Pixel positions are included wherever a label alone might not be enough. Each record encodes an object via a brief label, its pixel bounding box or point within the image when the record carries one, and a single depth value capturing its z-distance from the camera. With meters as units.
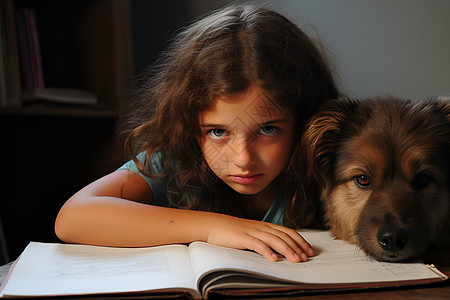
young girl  1.17
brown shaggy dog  1.07
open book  0.86
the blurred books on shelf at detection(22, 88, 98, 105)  2.14
